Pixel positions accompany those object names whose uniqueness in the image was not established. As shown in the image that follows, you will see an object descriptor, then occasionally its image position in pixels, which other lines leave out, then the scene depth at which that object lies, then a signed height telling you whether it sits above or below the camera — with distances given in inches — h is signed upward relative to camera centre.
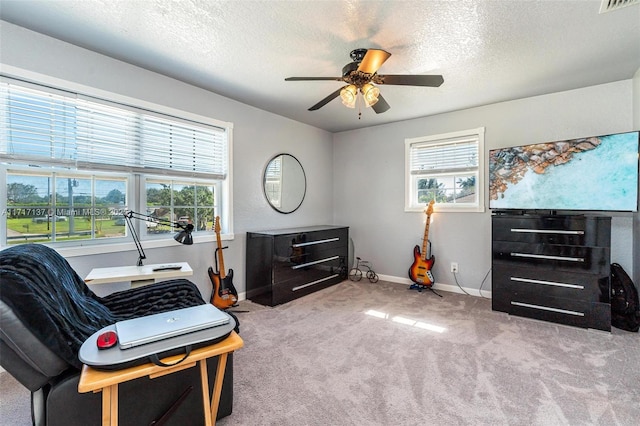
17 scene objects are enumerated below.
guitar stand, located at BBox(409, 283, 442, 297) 153.0 -42.2
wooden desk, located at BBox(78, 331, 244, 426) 33.5 -20.0
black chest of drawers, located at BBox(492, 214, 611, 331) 103.4 -22.6
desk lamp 97.3 -7.8
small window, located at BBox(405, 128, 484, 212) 148.2 +20.5
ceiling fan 80.8 +38.4
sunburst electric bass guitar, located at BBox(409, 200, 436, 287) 152.0 -29.7
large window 83.1 +14.8
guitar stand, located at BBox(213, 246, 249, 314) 126.3 -26.3
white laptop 39.1 -17.4
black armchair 39.4 -21.6
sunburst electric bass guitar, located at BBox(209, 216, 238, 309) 122.0 -33.0
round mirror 154.9 +14.5
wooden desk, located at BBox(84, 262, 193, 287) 80.4 -19.4
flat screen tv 102.6 +13.3
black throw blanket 40.0 -16.8
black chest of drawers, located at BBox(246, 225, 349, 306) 131.1 -26.4
